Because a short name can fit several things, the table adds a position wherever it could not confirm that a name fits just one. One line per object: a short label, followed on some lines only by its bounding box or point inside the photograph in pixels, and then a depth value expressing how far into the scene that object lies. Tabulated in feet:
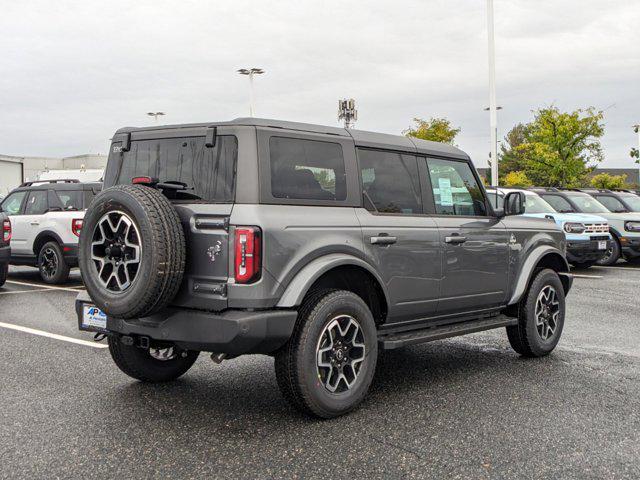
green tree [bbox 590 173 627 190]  133.28
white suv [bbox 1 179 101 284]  38.27
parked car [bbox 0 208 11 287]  34.53
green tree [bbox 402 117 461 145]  151.23
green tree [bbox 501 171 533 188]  152.07
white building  126.82
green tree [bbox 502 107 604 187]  107.86
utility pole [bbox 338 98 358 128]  134.10
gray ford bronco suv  13.42
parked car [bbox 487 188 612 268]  45.57
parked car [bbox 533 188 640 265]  51.19
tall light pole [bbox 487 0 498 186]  79.46
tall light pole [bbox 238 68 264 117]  110.93
